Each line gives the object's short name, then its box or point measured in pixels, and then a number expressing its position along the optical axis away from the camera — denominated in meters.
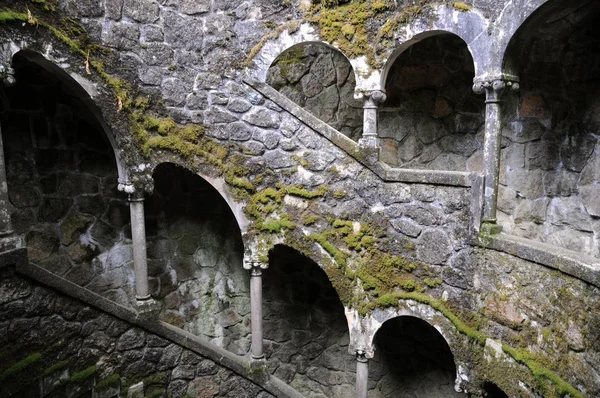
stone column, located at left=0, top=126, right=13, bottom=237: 3.40
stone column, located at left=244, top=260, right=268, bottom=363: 4.73
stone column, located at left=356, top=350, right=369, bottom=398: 4.28
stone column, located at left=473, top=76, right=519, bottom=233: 3.36
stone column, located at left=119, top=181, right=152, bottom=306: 4.39
